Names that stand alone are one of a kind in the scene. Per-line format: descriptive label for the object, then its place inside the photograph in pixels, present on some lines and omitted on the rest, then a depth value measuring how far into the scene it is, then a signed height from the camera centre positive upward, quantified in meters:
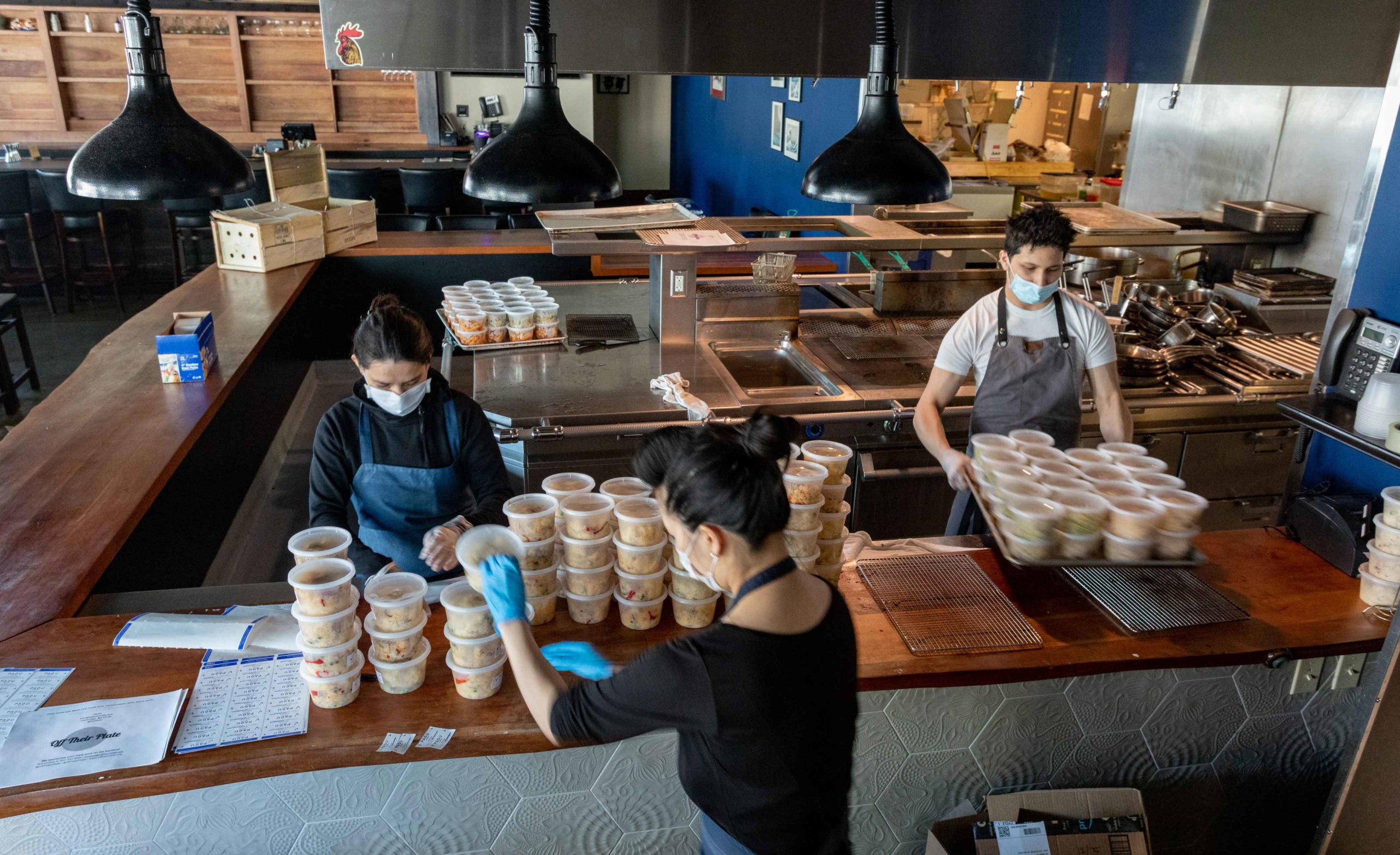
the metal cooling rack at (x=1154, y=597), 2.29 -1.14
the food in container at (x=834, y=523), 2.28 -0.95
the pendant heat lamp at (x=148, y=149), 2.21 -0.16
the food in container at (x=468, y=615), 1.90 -0.99
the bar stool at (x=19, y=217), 7.97 -1.15
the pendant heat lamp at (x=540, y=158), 2.17 -0.14
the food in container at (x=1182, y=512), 2.25 -0.88
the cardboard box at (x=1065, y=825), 2.33 -1.67
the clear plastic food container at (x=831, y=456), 2.28 -0.80
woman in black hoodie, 2.63 -1.02
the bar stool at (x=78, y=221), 8.28 -1.24
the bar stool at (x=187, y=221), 8.72 -1.22
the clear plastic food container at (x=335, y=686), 1.90 -1.14
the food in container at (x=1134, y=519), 2.21 -0.88
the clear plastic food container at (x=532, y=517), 2.07 -0.87
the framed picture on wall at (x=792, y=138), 8.72 -0.31
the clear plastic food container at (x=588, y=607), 2.16 -1.10
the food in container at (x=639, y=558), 2.11 -0.97
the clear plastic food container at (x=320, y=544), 2.00 -0.93
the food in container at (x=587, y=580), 2.14 -1.03
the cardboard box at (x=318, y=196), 5.42 -0.62
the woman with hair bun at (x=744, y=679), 1.53 -0.88
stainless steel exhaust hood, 3.04 +0.22
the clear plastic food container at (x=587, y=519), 2.08 -0.87
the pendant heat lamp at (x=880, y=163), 2.44 -0.14
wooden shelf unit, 10.57 +0.00
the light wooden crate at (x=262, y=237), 5.24 -0.81
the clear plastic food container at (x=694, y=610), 2.17 -1.11
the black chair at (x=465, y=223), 7.09 -0.93
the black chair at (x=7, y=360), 5.78 -1.79
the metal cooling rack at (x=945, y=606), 2.18 -1.15
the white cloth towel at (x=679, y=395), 3.67 -1.10
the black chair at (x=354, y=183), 8.66 -0.84
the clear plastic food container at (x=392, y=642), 1.92 -1.06
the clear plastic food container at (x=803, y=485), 2.15 -0.82
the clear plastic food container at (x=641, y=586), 2.13 -1.03
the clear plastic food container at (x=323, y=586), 1.85 -0.93
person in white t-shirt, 3.07 -0.77
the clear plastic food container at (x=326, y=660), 1.88 -1.07
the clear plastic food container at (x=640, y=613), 2.16 -1.11
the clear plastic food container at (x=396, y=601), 1.90 -0.97
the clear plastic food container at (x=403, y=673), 1.95 -1.13
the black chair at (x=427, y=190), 8.89 -0.89
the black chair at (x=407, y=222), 7.19 -0.96
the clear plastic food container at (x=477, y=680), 1.94 -1.14
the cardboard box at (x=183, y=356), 3.73 -1.02
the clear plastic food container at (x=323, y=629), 1.87 -1.01
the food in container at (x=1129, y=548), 2.24 -0.96
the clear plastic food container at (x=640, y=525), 2.09 -0.88
